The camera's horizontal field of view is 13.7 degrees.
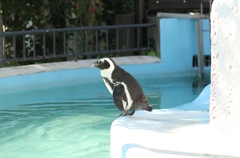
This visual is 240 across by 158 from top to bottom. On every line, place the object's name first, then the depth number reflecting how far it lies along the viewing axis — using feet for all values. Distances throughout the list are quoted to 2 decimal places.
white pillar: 23.76
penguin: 28.20
